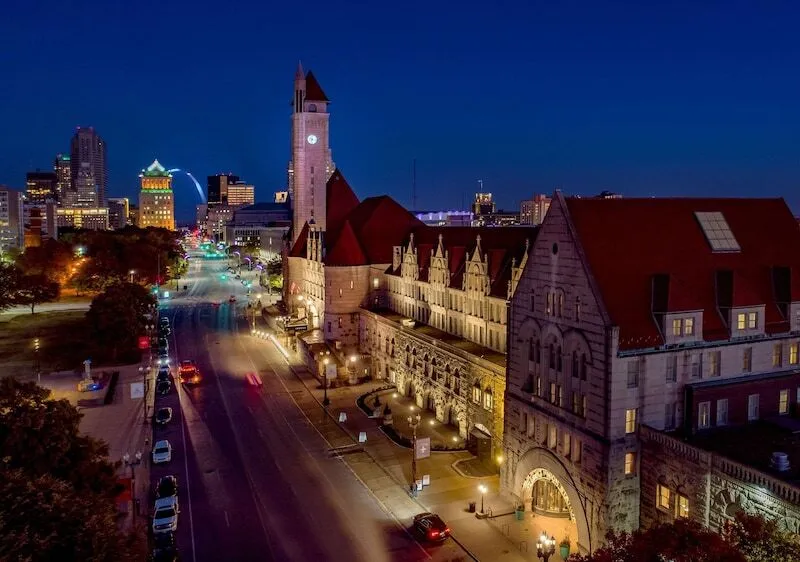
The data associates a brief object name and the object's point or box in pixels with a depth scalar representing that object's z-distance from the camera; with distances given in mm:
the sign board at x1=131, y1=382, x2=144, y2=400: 74262
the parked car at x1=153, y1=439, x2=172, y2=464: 58375
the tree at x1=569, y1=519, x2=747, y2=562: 27389
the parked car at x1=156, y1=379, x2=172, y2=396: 80500
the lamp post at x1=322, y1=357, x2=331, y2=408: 74312
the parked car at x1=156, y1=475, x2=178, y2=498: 50219
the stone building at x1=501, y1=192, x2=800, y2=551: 40531
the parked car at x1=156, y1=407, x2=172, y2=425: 68938
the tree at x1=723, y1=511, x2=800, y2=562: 29234
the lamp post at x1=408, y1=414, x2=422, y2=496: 51328
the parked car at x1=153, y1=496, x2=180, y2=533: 45031
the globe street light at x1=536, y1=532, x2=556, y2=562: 39203
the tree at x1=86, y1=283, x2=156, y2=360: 95875
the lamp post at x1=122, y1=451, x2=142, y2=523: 56562
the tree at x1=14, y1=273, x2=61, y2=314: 133500
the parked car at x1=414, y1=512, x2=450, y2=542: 43875
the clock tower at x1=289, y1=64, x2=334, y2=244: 115875
